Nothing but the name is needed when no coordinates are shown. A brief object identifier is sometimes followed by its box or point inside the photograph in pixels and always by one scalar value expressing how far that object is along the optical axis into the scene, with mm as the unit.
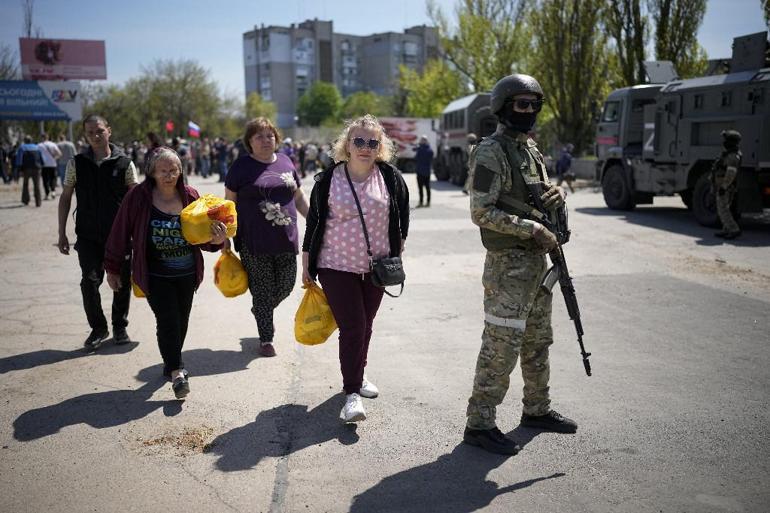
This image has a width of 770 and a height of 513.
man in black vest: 5414
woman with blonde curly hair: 3957
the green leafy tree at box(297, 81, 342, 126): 108938
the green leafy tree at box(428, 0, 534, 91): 37781
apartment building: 115938
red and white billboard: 35812
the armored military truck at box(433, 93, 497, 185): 24828
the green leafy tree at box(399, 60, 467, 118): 43997
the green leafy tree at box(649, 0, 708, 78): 26422
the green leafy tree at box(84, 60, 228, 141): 48094
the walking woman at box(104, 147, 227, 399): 4332
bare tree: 36656
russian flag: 34653
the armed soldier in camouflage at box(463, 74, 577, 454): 3426
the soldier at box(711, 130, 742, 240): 11078
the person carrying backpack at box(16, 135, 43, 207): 17906
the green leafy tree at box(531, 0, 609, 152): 29000
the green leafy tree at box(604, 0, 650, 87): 26516
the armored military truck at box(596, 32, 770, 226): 11977
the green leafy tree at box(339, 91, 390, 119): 98375
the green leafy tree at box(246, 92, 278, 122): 88962
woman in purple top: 5246
